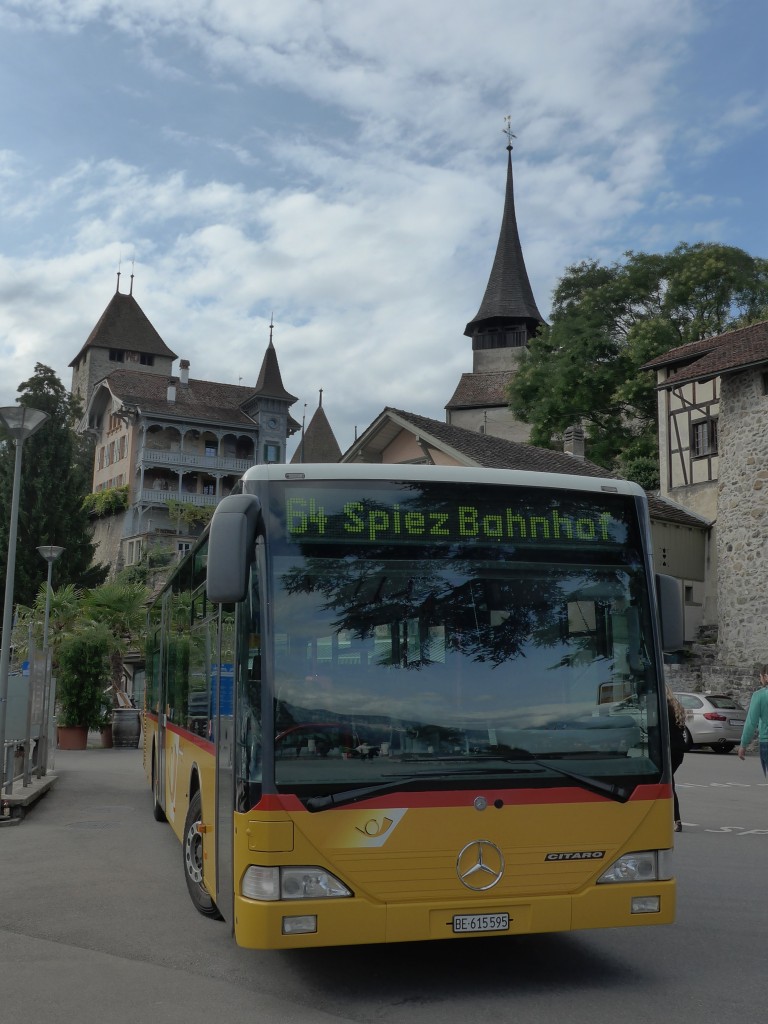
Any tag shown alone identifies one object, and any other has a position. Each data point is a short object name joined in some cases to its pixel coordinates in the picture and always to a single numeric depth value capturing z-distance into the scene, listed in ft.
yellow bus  19.43
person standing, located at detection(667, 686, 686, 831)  36.40
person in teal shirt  53.16
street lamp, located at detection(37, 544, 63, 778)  59.62
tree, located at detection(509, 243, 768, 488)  165.89
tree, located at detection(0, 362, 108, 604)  194.39
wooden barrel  96.99
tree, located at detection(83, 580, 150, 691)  108.99
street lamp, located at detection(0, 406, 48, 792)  47.52
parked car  97.40
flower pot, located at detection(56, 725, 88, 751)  91.28
